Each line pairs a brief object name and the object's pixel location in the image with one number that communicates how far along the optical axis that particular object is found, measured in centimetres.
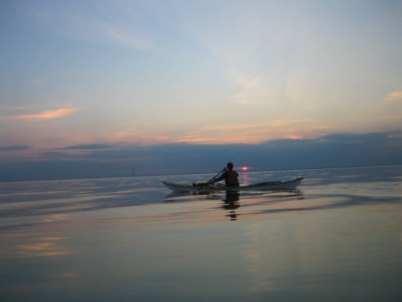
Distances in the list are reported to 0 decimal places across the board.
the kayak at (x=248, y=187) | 2733
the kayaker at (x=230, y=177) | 2716
